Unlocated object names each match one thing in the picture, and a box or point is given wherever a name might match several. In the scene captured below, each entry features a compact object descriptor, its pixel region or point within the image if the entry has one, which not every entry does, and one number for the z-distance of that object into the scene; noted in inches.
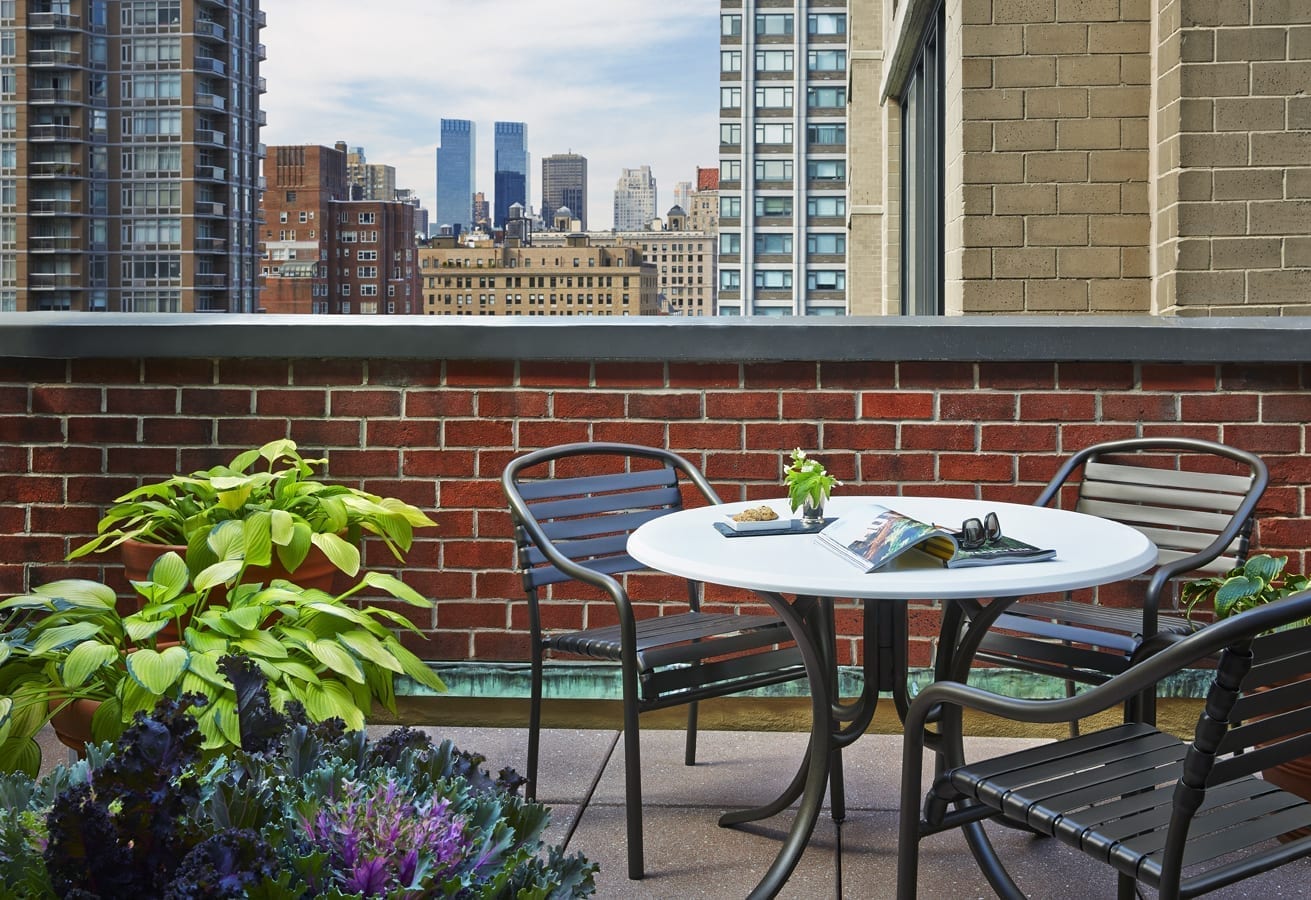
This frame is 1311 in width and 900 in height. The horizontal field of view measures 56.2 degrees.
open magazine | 85.2
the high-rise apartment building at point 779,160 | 1435.8
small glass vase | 102.7
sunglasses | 89.4
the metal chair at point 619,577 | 100.0
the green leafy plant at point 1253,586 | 109.7
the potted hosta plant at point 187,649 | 102.7
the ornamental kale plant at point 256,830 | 40.4
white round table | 81.6
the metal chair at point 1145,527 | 104.3
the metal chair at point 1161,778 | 57.3
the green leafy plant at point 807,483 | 101.0
